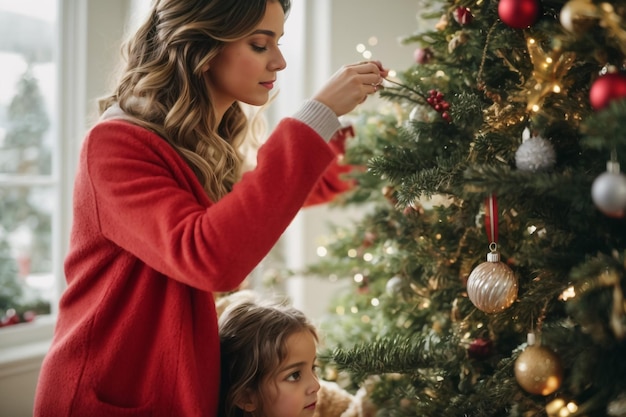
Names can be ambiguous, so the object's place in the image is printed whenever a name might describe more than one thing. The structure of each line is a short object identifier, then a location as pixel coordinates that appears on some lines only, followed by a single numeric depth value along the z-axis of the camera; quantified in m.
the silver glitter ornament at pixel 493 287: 0.92
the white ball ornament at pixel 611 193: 0.68
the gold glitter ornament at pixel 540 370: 0.83
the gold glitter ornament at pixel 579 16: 0.72
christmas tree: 0.75
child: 1.24
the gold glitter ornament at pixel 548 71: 0.87
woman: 0.96
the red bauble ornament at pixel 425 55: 1.36
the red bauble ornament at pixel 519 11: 0.86
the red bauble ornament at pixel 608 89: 0.71
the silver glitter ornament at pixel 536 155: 0.87
